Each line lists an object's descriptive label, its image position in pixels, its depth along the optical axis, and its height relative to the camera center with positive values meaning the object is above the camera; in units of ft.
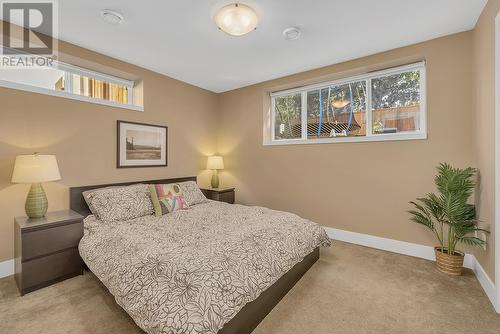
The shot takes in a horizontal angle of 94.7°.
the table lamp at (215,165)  14.02 +0.13
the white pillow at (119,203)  8.25 -1.34
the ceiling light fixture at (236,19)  6.75 +4.48
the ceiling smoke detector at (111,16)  7.05 +4.74
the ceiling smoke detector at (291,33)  7.98 +4.77
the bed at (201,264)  4.15 -2.25
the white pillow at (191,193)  10.71 -1.25
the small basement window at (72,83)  8.08 +3.44
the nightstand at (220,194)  12.98 -1.55
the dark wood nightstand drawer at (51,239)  6.65 -2.21
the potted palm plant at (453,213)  7.38 -1.54
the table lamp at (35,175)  7.04 -0.25
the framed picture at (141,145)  10.46 +1.09
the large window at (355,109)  9.62 +2.83
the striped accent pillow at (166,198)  9.10 -1.28
